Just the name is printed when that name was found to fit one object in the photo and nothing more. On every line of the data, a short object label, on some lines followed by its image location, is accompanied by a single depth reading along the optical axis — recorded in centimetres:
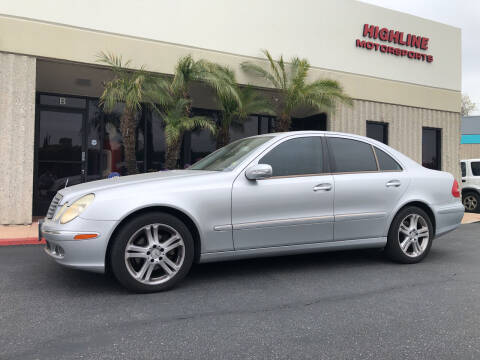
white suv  1205
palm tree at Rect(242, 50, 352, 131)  1045
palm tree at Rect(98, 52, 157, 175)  853
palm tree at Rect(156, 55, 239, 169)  902
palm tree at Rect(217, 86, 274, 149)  1016
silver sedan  358
